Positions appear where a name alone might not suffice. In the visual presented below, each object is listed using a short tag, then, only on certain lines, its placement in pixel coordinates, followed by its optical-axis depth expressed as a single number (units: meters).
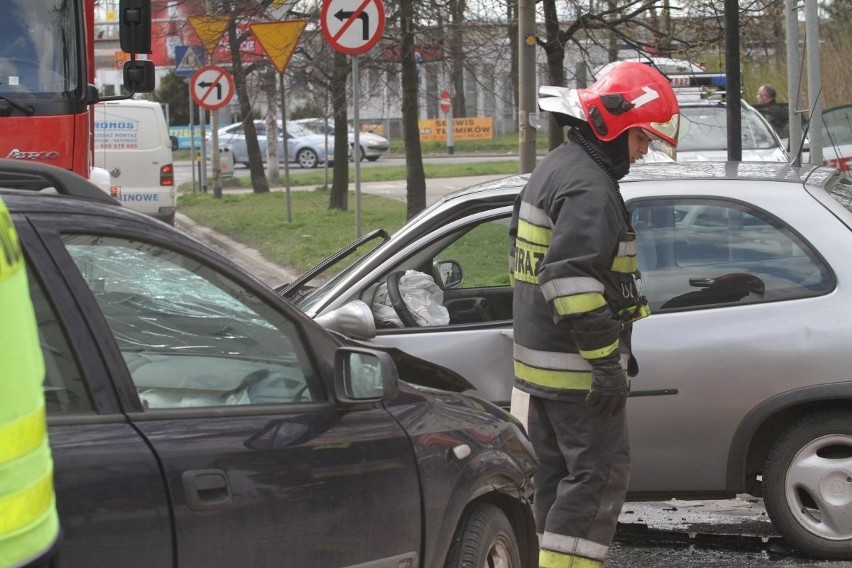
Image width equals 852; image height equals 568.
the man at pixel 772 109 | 20.11
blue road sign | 27.31
